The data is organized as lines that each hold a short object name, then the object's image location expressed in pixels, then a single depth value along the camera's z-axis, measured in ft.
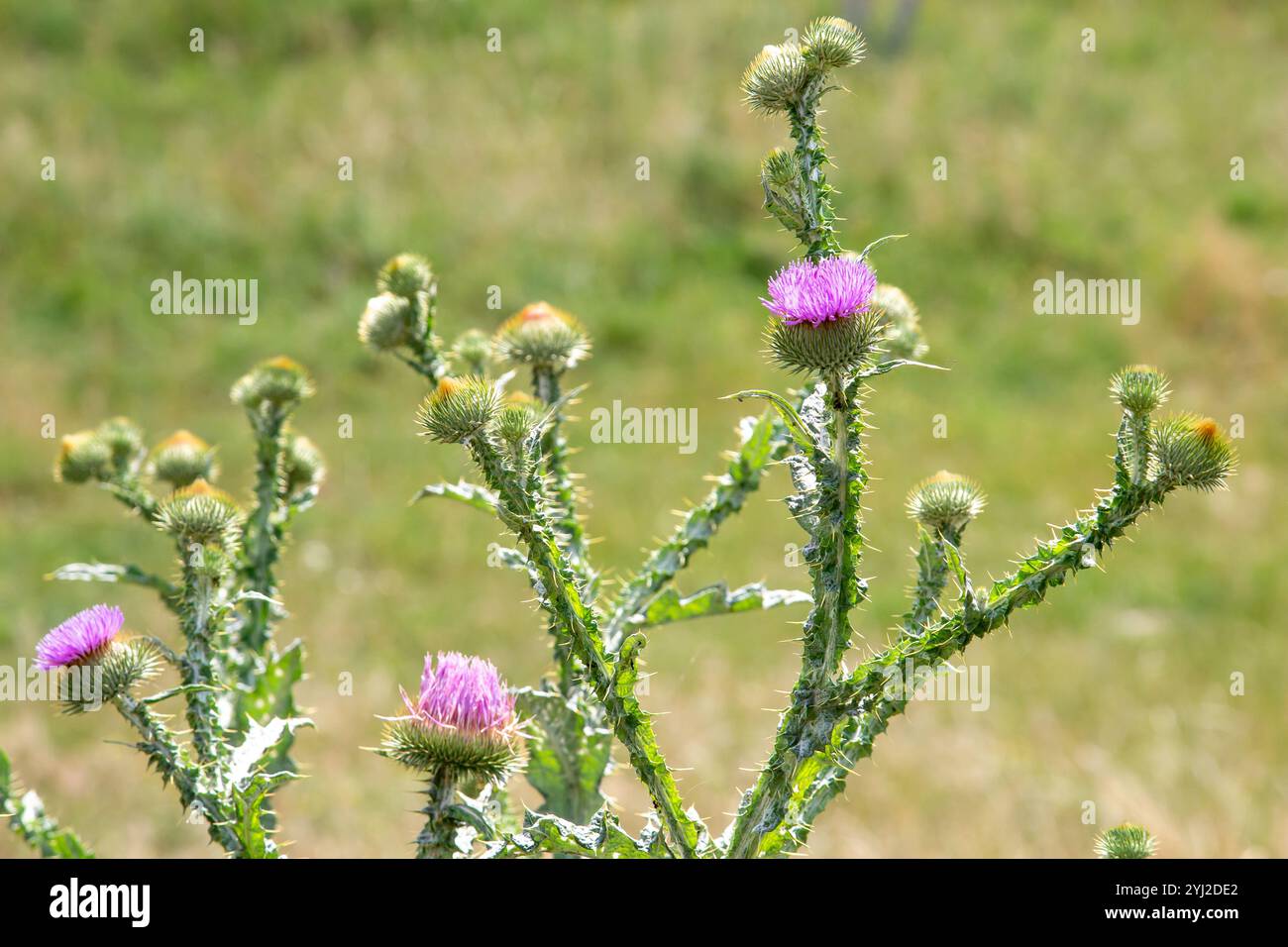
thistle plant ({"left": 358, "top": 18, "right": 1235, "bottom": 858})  4.93
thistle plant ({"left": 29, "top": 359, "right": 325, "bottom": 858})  5.07
